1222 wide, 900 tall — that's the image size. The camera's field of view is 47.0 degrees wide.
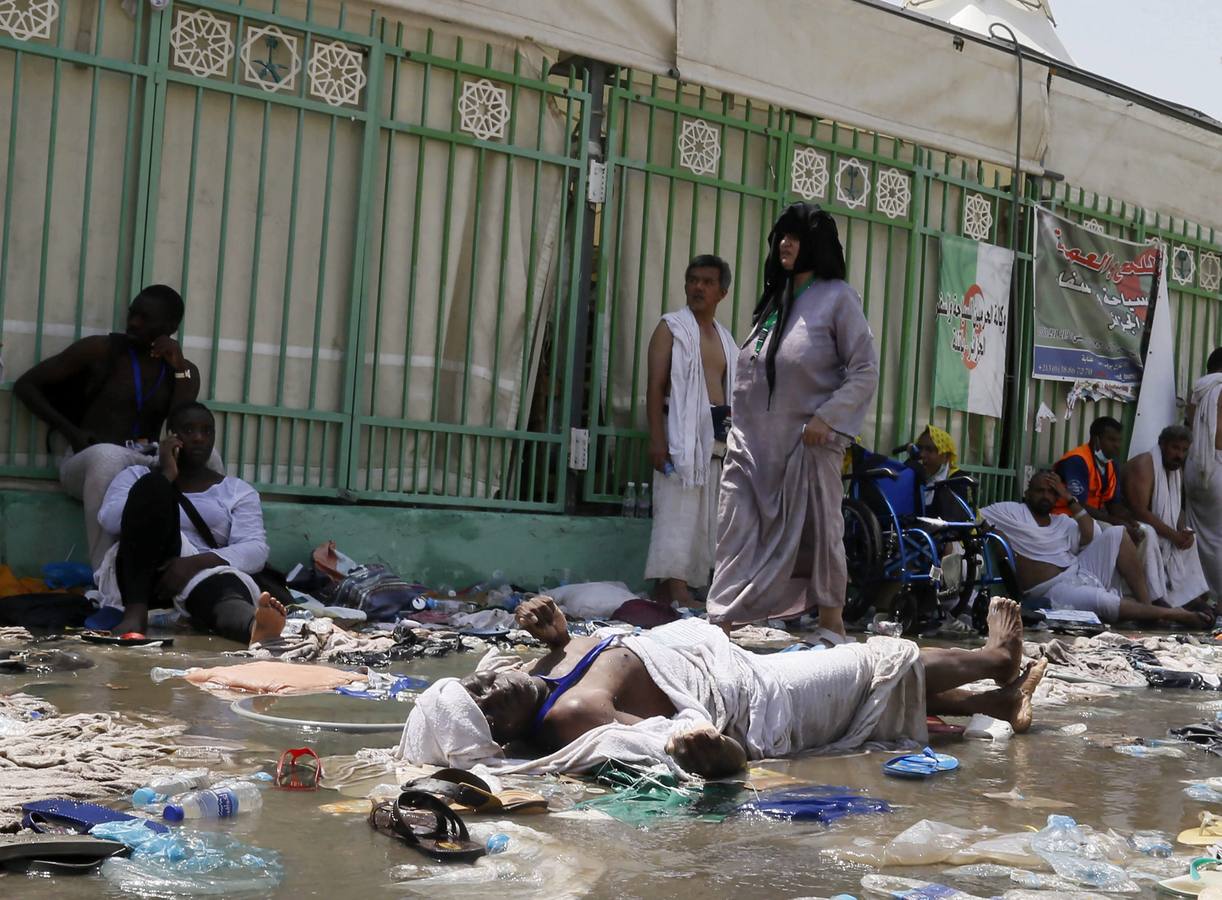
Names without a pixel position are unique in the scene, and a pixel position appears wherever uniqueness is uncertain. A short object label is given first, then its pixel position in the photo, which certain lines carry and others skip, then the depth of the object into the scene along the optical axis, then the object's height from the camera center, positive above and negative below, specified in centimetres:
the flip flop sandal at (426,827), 281 -72
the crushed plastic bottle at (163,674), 465 -70
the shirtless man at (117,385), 631 +35
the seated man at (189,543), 569 -33
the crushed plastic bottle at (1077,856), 283 -71
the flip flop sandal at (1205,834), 322 -71
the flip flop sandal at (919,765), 385 -70
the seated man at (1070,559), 903 -24
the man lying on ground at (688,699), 356 -55
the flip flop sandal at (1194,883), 274 -69
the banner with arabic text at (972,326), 986 +136
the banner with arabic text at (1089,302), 1046 +171
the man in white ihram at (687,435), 779 +36
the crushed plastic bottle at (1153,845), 313 -72
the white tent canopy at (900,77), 805 +282
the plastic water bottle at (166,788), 306 -72
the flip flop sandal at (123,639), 537 -68
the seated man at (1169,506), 1000 +16
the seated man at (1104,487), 973 +27
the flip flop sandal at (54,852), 257 -72
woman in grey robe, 623 +27
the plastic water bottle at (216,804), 296 -72
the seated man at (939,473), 802 +26
